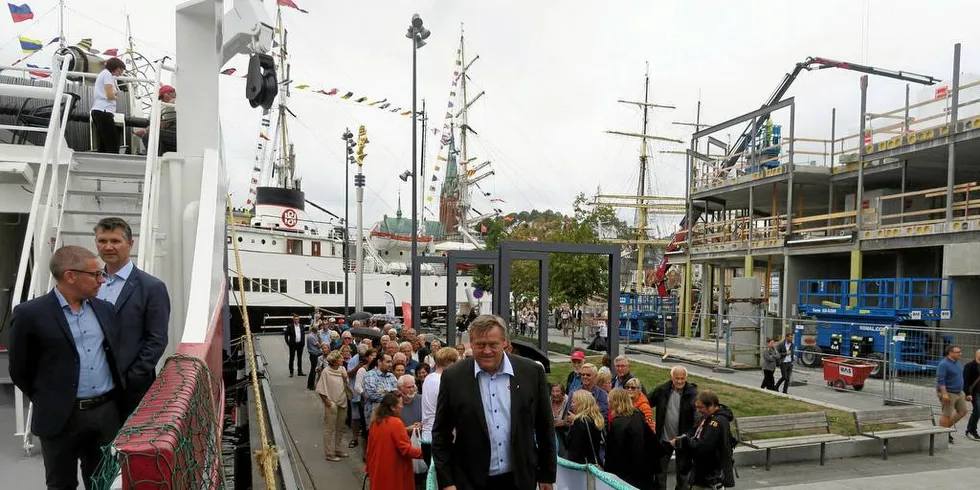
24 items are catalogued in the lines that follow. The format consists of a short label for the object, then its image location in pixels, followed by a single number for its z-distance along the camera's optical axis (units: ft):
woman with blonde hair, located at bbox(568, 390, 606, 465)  16.92
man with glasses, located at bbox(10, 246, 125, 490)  9.96
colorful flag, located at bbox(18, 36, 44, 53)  44.50
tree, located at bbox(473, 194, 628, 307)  80.12
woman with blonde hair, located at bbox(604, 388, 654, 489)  16.88
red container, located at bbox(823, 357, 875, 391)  46.93
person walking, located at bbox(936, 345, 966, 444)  32.27
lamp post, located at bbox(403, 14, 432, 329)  52.85
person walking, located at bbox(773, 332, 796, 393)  44.34
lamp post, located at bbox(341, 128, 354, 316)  88.60
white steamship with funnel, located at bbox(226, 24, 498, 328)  99.71
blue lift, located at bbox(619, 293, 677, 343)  84.31
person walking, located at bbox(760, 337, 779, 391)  45.06
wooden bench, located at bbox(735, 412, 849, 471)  26.63
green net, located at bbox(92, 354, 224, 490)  6.40
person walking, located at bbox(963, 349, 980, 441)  32.22
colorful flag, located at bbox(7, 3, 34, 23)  40.93
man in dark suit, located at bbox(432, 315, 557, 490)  10.24
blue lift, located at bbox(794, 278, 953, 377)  48.06
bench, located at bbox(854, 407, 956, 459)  29.07
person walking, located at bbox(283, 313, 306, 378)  49.10
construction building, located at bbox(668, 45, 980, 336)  54.95
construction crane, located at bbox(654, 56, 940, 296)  83.77
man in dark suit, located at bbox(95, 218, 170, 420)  10.96
